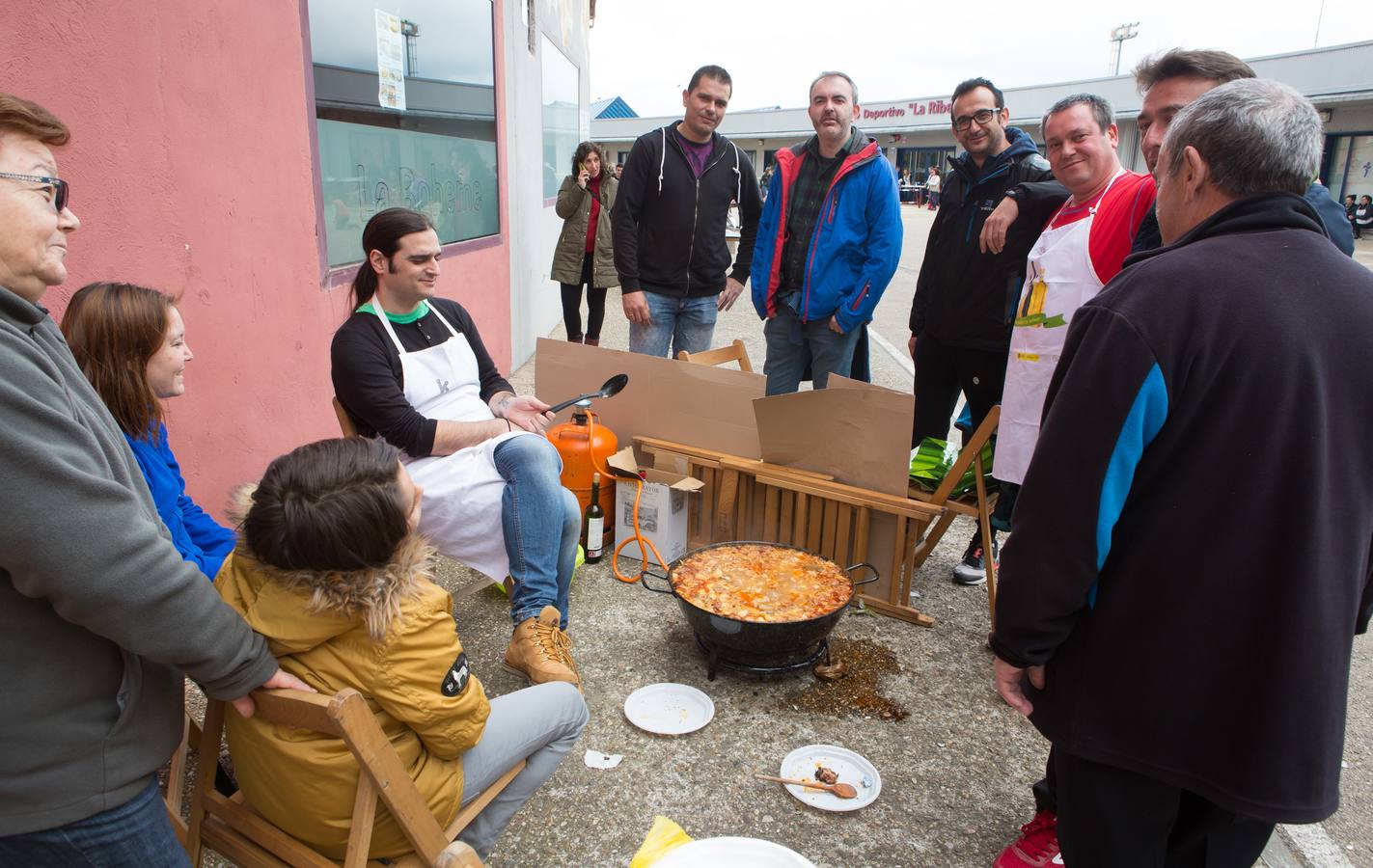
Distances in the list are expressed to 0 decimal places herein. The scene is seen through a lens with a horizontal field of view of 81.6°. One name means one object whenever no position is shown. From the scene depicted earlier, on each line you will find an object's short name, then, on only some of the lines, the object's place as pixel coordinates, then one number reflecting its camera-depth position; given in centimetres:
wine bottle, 384
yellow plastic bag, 151
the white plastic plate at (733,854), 151
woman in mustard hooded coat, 147
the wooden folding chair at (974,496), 306
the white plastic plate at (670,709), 271
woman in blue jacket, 206
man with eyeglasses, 371
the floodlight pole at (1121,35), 5140
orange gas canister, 385
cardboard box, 378
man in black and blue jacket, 129
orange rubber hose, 377
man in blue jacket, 419
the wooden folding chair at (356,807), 136
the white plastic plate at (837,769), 238
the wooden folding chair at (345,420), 294
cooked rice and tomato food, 285
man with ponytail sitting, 286
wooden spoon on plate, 239
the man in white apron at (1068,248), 272
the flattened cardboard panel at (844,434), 325
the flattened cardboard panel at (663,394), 372
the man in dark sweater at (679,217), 476
